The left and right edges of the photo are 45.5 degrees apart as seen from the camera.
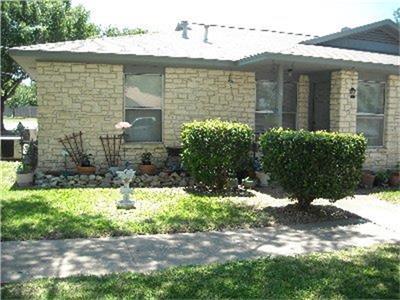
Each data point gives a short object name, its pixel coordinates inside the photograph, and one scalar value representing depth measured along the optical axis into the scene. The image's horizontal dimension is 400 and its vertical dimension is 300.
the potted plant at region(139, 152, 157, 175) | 10.77
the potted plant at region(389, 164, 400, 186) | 11.42
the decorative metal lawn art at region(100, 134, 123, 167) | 10.88
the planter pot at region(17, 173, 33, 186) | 9.84
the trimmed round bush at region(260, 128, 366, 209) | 7.46
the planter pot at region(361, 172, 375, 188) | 11.00
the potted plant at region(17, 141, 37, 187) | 9.84
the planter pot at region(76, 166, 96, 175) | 10.43
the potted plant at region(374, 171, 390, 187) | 11.31
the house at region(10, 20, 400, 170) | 10.55
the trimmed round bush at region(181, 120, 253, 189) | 9.19
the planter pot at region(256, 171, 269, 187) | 10.45
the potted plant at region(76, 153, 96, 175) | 10.44
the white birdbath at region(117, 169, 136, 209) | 7.71
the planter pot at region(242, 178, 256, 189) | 10.02
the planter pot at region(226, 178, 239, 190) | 9.67
